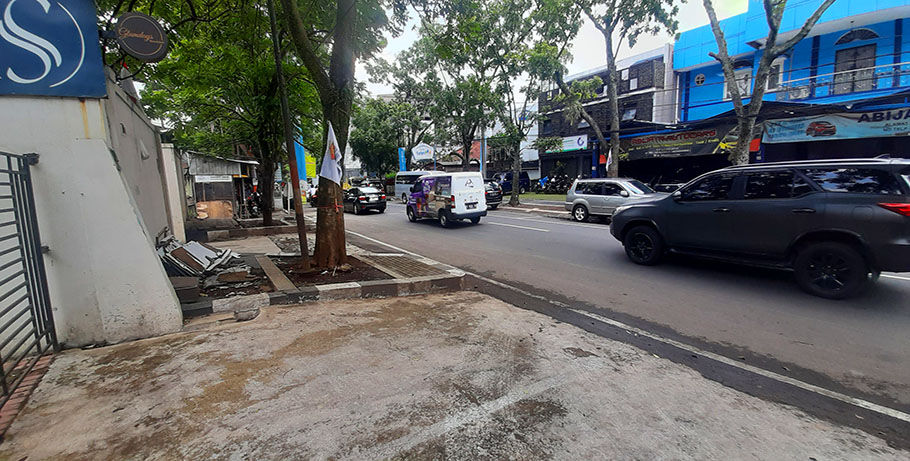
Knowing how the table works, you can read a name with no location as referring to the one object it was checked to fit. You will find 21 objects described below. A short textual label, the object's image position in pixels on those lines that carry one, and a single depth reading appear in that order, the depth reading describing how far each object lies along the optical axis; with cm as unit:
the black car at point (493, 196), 2159
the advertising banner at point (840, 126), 1433
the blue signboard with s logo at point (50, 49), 353
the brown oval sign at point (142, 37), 446
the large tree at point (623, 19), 1488
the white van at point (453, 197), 1375
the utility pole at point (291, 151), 590
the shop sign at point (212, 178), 1891
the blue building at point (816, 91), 1530
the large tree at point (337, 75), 615
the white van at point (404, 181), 3078
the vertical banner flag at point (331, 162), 613
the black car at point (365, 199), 2131
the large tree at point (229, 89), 935
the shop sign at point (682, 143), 1886
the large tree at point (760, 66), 1099
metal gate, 339
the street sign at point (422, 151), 3328
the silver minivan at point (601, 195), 1373
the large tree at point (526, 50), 1644
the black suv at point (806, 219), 494
